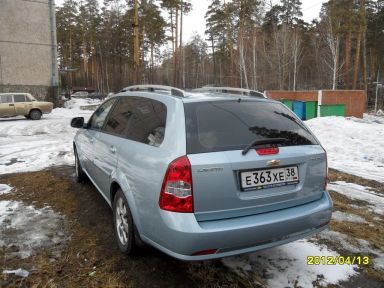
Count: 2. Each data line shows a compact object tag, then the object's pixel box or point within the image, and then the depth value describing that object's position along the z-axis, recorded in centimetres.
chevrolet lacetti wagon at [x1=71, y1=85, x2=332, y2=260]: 255
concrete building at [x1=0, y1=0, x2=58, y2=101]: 2648
